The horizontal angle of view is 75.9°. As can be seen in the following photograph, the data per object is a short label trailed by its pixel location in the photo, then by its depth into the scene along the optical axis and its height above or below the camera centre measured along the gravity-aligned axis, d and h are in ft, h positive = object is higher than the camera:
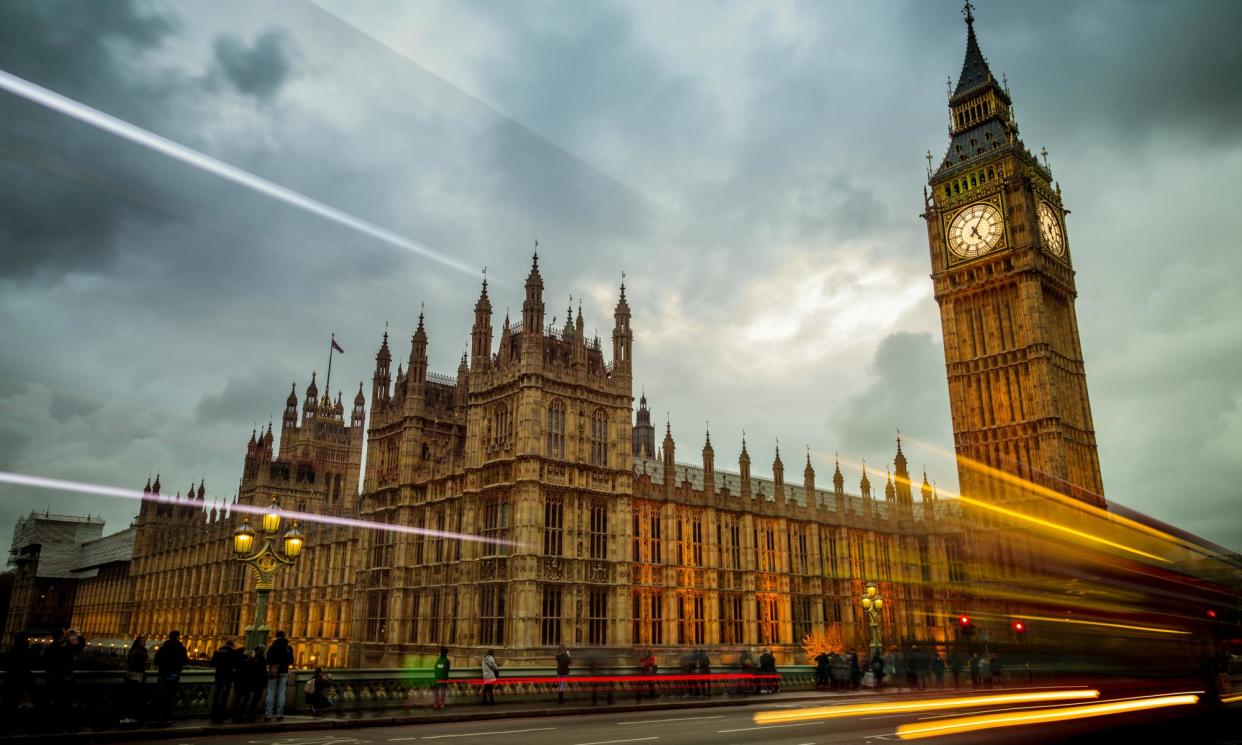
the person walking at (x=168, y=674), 59.77 -4.16
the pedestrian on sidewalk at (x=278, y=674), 65.82 -4.57
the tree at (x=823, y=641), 168.04 -5.82
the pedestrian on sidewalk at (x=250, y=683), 64.44 -5.16
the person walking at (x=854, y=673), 112.57 -8.21
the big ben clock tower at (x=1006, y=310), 211.61 +82.57
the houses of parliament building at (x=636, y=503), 137.28 +22.18
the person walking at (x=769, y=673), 104.68 -7.50
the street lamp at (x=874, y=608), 115.85 +0.68
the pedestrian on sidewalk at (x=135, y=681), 59.72 -4.62
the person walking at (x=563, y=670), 89.66 -6.03
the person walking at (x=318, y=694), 69.72 -6.54
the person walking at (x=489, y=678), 83.35 -6.35
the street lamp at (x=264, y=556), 74.03 +5.95
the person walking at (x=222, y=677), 63.10 -4.65
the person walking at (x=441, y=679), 76.95 -5.94
